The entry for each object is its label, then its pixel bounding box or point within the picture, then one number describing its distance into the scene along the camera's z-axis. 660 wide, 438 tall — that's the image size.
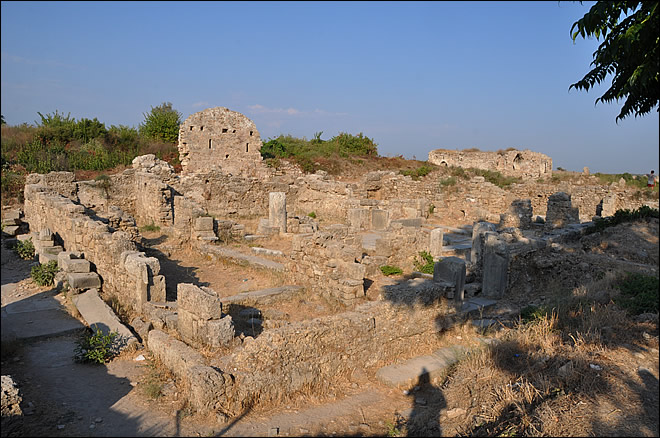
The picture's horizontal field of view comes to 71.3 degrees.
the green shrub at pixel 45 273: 9.25
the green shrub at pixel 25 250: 11.80
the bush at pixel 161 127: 28.08
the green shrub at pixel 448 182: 25.01
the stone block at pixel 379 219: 17.64
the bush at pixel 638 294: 5.74
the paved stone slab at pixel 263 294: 8.78
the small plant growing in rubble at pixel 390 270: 11.33
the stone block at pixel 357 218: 17.56
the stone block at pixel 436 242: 13.43
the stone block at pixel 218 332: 6.10
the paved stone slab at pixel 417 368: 6.29
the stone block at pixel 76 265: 9.06
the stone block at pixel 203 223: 14.21
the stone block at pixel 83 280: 8.62
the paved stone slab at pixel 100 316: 6.68
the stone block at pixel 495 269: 10.39
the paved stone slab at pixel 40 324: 6.79
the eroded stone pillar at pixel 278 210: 16.89
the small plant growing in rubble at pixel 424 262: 11.76
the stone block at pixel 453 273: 8.49
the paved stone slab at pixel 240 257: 11.48
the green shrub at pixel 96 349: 6.11
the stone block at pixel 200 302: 6.23
